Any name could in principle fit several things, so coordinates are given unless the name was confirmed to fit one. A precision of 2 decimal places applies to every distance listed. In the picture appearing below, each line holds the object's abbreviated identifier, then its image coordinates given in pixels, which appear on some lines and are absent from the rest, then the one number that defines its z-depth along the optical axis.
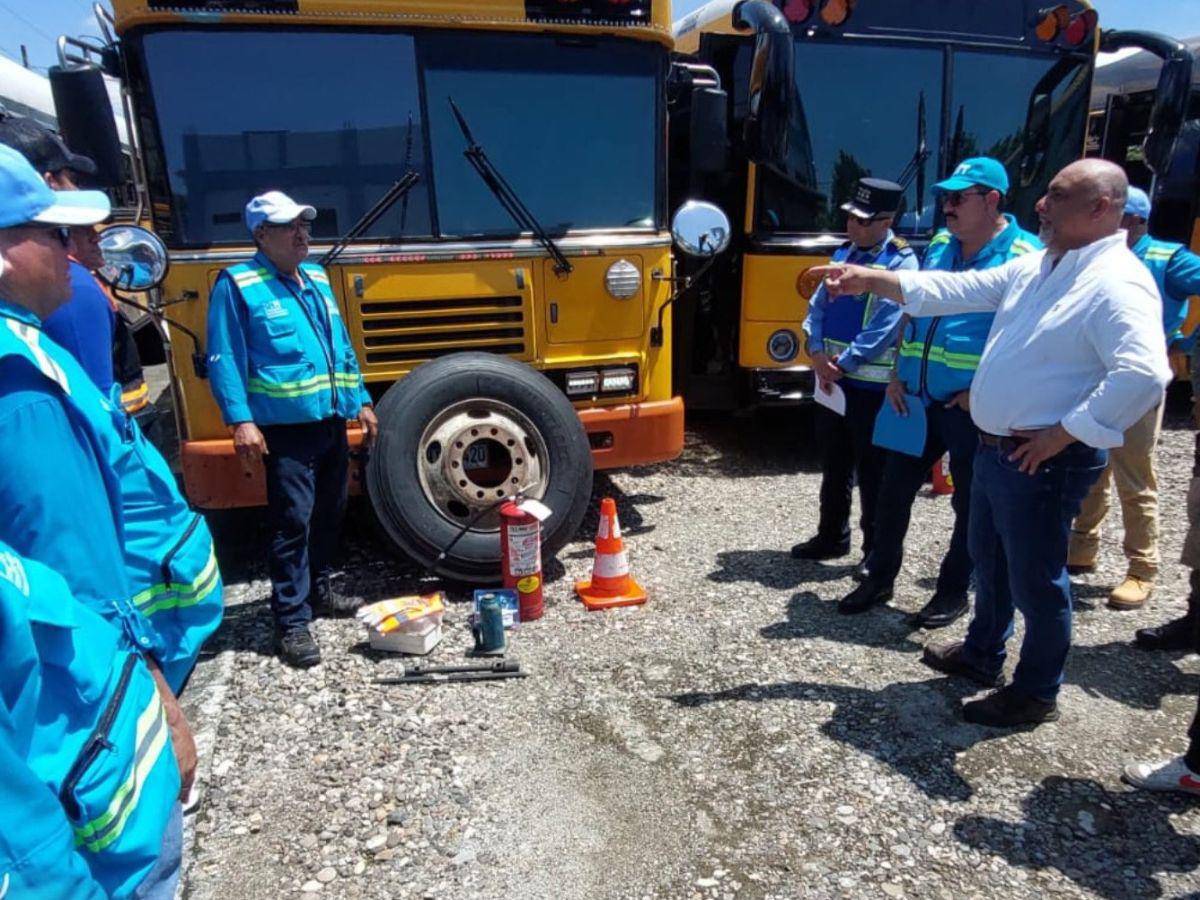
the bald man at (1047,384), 2.54
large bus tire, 4.07
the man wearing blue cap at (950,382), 3.36
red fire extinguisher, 3.96
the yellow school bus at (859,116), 5.62
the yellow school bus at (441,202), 3.91
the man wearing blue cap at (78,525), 1.21
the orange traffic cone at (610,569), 4.23
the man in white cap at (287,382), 3.43
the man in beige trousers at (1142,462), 3.92
